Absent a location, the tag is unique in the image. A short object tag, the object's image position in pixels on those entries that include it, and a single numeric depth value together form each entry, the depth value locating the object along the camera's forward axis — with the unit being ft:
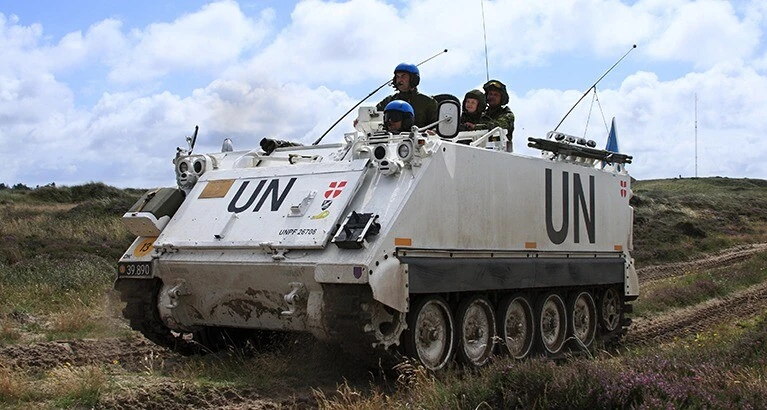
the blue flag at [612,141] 42.18
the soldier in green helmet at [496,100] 39.46
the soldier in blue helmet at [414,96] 36.11
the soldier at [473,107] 38.40
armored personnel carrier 25.89
